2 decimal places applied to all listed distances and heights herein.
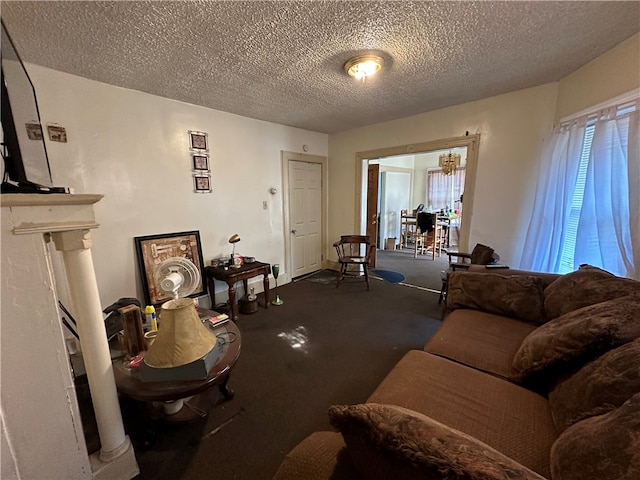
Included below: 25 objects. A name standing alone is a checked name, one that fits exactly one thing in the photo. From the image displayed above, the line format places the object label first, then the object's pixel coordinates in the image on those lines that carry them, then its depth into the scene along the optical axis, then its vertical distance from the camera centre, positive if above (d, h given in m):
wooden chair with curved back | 3.99 -1.01
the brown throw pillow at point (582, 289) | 1.46 -0.59
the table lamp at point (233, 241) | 3.18 -0.57
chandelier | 6.28 +0.73
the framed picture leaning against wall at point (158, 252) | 2.70 -0.62
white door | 4.25 -0.37
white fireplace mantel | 0.94 -0.56
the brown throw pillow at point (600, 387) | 0.87 -0.69
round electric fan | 1.80 -0.57
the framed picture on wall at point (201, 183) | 3.06 +0.13
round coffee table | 1.26 -0.93
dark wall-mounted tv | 1.02 +0.27
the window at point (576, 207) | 2.22 -0.14
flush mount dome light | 2.03 +1.01
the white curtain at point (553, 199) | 2.36 -0.08
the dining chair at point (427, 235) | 5.91 -0.99
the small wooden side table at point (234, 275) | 2.92 -0.93
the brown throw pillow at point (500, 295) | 1.89 -0.78
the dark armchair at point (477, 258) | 2.75 -0.73
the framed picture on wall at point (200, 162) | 3.02 +0.38
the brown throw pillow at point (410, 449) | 0.53 -0.57
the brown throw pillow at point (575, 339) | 1.08 -0.65
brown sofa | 0.61 -0.75
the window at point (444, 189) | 7.14 +0.09
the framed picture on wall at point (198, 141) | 2.98 +0.61
